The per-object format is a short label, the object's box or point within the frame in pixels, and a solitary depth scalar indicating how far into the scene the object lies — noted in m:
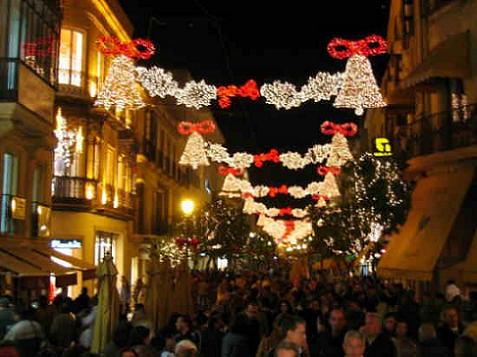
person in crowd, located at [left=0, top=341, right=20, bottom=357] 7.45
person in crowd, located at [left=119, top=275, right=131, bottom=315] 31.70
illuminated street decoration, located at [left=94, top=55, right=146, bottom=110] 18.78
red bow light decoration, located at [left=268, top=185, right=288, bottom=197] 51.66
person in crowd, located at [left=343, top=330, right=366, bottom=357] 7.32
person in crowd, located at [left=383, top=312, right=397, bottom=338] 10.93
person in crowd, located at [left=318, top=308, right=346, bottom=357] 9.66
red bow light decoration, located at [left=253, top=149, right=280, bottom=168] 36.54
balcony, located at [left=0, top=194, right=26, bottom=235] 21.58
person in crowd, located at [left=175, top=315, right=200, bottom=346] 11.63
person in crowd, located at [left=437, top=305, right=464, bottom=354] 11.09
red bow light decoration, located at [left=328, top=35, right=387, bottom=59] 19.72
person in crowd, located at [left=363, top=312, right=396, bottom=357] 8.77
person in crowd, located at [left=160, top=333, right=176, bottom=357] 10.78
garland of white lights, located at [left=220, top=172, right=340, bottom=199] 43.53
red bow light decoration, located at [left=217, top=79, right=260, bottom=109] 22.12
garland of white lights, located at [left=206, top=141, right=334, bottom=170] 34.41
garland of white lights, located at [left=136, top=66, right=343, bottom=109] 22.28
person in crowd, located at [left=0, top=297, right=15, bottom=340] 14.47
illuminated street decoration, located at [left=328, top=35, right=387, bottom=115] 19.30
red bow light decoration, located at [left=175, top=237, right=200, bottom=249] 39.95
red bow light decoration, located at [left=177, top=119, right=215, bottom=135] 32.25
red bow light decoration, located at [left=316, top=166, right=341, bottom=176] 39.81
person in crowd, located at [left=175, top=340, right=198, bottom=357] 9.22
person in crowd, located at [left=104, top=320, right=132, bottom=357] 10.32
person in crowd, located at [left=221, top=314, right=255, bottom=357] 10.84
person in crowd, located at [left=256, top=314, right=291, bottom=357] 8.90
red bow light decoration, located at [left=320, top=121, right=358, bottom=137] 30.59
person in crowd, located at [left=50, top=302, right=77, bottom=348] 14.43
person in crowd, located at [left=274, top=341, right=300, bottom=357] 6.52
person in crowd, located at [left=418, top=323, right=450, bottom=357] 9.31
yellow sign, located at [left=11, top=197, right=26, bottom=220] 22.00
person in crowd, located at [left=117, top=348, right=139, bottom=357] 8.20
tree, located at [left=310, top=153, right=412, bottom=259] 26.70
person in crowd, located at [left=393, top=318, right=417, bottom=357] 8.72
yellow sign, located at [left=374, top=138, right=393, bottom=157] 34.06
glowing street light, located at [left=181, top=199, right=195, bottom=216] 42.78
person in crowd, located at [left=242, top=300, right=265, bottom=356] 12.25
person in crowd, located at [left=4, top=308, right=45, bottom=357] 12.16
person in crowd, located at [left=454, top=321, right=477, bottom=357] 8.62
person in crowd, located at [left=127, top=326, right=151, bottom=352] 10.03
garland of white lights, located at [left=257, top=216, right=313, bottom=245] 76.71
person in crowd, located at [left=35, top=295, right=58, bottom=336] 15.97
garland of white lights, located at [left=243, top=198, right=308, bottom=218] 56.53
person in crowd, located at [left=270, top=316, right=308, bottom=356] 7.84
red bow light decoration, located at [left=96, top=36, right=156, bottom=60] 19.80
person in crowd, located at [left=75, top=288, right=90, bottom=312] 17.64
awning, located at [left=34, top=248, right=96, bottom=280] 23.88
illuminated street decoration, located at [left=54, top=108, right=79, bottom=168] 30.07
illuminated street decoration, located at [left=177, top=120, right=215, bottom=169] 29.52
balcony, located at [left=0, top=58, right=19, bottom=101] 20.44
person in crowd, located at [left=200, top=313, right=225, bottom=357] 12.30
